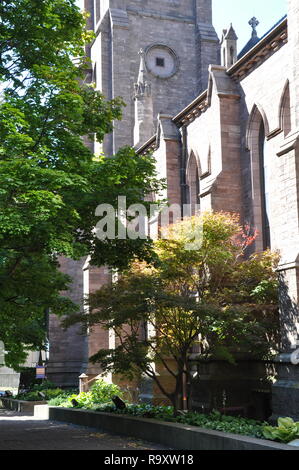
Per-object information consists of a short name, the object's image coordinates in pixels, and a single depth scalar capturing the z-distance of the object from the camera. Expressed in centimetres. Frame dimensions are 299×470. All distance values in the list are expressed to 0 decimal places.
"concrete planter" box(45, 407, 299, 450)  1120
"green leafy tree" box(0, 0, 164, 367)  1221
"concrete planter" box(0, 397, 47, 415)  3120
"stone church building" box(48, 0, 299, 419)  1831
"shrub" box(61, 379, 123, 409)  2454
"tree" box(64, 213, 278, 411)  1638
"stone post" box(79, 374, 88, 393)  3158
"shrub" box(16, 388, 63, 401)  3265
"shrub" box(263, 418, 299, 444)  1074
